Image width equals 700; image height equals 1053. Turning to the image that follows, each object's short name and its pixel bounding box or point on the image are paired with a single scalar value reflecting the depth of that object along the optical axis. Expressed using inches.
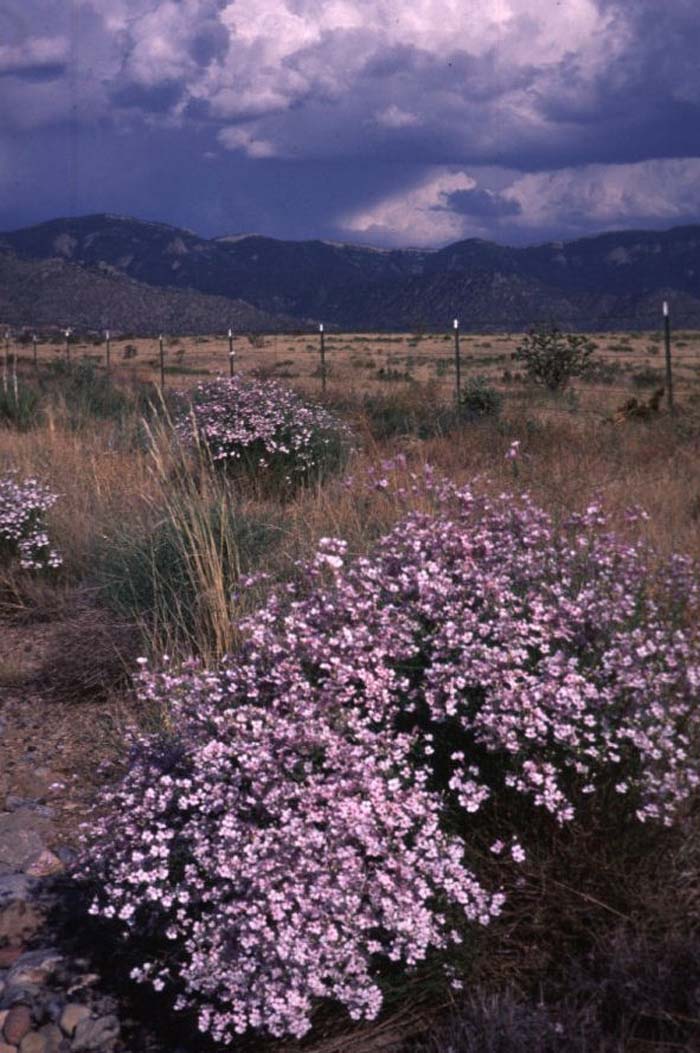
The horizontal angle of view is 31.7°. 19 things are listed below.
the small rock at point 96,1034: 140.4
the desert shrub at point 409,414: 558.3
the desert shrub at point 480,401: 637.3
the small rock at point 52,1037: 141.4
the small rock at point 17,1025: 144.6
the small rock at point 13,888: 171.5
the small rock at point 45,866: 182.5
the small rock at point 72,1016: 144.2
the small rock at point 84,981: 151.1
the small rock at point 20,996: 148.2
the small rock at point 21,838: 185.8
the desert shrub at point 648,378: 1296.4
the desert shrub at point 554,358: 1039.0
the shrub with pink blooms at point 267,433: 403.5
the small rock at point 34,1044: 141.9
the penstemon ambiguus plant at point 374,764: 128.3
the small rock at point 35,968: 152.9
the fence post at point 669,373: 693.0
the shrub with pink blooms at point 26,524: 322.6
